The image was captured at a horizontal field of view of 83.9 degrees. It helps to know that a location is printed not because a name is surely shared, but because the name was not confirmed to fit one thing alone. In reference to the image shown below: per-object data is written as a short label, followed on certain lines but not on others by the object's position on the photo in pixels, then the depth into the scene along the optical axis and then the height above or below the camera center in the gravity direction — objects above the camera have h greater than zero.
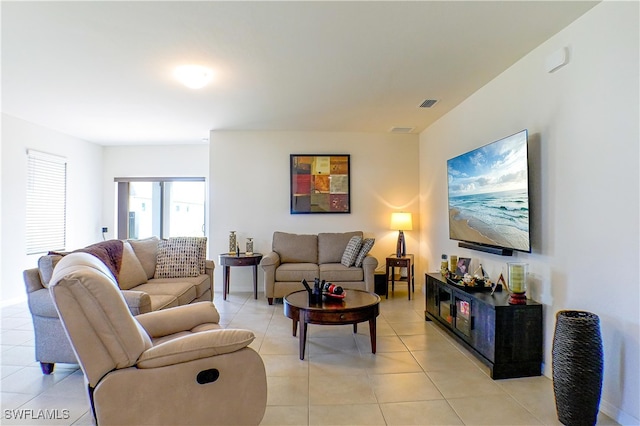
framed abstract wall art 5.62 +0.52
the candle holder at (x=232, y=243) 5.32 -0.40
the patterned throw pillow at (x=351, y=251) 4.85 -0.49
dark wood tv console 2.60 -0.89
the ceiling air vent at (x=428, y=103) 4.09 +1.34
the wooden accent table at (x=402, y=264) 5.04 -0.69
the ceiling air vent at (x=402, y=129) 5.39 +1.34
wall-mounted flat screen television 2.77 +0.21
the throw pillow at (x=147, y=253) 3.91 -0.42
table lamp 5.27 -0.13
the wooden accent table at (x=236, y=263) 4.98 -0.66
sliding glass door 6.84 +0.15
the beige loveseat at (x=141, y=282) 2.61 -0.63
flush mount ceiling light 3.21 +1.33
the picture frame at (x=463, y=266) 3.63 -0.51
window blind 5.12 +0.21
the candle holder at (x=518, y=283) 2.69 -0.50
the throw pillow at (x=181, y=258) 3.94 -0.47
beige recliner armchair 1.47 -0.67
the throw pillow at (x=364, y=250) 4.80 -0.46
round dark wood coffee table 2.89 -0.79
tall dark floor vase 1.99 -0.88
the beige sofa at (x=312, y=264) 4.68 -0.67
